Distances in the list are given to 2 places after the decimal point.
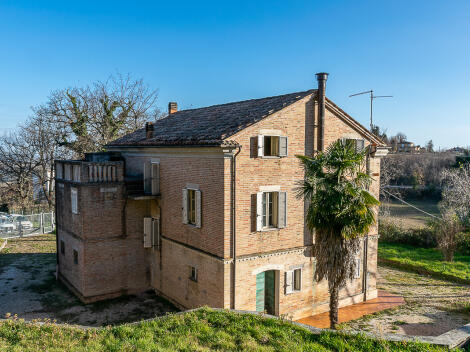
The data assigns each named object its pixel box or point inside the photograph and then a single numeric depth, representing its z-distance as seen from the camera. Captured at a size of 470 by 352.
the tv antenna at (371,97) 19.57
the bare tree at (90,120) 35.62
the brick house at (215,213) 13.28
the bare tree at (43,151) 37.59
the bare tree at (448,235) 23.40
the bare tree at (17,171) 37.12
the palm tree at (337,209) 11.73
